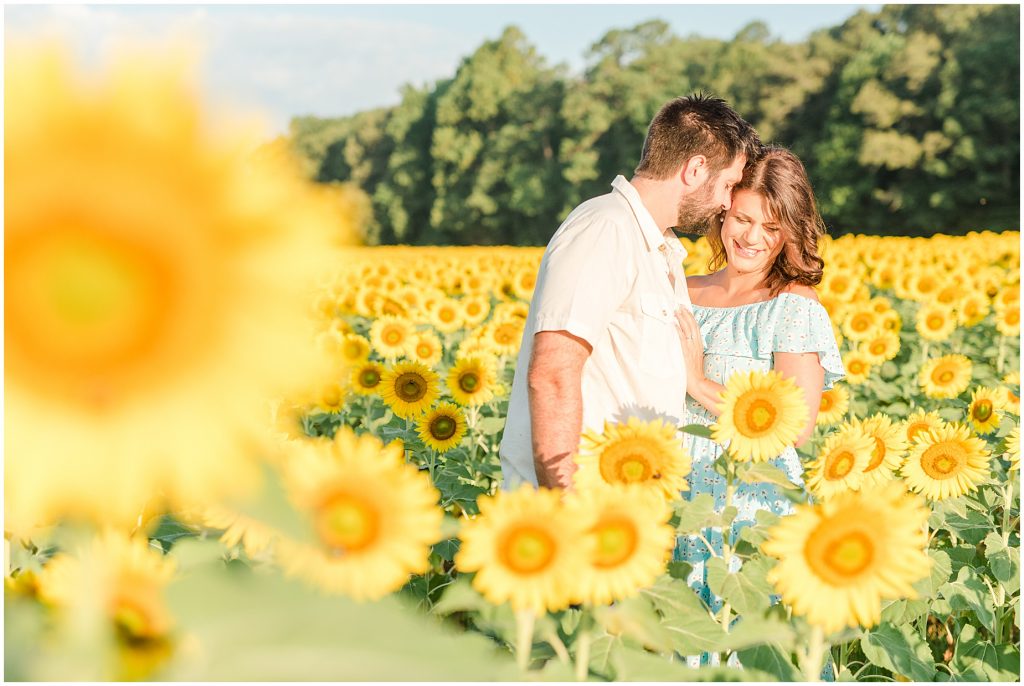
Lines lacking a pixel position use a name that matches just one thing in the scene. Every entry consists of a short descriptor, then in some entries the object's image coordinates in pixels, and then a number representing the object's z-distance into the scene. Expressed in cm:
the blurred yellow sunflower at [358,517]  100
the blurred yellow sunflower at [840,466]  210
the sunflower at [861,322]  766
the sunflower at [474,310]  819
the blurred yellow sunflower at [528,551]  117
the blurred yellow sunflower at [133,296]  66
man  238
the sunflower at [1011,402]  378
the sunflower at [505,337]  643
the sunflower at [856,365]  642
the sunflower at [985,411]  385
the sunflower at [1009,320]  717
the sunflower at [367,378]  490
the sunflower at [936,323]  746
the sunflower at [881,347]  673
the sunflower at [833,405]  381
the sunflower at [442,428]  388
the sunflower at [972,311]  801
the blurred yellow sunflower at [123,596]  68
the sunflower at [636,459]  158
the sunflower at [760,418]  185
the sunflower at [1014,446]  331
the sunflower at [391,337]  634
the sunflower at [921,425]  277
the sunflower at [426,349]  599
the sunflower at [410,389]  426
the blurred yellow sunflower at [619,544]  124
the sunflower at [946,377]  532
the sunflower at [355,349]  550
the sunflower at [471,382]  464
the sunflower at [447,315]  811
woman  284
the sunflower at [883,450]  225
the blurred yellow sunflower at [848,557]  129
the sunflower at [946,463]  269
